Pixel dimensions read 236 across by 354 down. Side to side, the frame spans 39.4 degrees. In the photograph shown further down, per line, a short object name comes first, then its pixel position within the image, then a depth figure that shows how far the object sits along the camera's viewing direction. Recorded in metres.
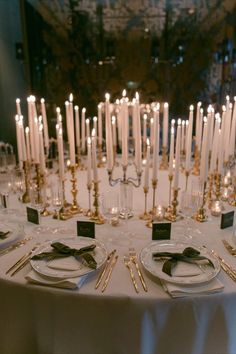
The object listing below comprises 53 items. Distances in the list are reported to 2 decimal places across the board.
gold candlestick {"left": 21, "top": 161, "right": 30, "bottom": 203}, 1.74
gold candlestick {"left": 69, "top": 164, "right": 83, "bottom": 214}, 1.67
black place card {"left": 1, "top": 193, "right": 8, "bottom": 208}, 1.63
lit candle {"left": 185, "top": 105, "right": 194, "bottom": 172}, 1.71
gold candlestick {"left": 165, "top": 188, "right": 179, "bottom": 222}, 1.54
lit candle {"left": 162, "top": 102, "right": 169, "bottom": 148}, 2.03
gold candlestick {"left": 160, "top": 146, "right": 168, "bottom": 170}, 2.38
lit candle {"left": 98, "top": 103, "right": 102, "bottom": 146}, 2.40
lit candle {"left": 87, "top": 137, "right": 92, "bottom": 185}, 1.53
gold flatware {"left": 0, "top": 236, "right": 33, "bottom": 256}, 1.29
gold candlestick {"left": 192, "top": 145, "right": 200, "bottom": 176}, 2.26
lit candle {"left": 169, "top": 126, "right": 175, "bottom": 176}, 1.61
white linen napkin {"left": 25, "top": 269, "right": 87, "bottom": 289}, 1.06
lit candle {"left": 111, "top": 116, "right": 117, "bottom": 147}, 2.26
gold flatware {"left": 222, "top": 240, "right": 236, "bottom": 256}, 1.27
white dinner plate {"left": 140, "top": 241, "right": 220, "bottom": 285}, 1.06
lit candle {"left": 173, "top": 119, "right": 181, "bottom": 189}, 1.50
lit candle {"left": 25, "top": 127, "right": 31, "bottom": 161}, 1.83
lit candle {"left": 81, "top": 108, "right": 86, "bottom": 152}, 2.37
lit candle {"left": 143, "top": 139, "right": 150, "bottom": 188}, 1.53
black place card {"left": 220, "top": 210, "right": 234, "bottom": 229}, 1.44
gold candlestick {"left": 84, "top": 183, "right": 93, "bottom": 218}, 1.60
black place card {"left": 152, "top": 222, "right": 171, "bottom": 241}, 1.33
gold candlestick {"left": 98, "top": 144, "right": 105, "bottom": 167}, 2.51
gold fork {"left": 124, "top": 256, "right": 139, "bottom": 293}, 1.07
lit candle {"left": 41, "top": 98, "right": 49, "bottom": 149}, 2.05
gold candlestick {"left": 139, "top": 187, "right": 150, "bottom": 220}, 1.56
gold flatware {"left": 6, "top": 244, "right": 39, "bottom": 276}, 1.17
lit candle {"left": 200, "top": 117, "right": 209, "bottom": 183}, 1.49
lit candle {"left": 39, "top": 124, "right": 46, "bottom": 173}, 1.67
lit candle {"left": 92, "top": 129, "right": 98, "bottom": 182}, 1.52
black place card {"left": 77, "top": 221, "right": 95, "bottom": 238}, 1.35
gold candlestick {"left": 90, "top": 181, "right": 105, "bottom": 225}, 1.54
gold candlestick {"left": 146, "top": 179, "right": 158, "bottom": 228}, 1.51
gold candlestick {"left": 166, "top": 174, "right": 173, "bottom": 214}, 1.64
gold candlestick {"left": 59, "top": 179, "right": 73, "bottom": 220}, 1.60
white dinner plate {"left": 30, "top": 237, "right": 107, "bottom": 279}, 1.09
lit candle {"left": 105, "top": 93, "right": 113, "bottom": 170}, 1.61
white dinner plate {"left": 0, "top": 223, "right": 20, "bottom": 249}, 1.31
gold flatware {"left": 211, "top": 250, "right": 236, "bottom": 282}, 1.12
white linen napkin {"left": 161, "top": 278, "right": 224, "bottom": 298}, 1.03
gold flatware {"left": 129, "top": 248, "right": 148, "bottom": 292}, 1.08
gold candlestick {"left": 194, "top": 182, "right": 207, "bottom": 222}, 1.55
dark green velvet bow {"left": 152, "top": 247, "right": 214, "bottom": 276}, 1.13
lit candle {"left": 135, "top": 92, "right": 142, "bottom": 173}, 1.60
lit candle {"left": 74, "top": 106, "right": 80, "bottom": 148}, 2.27
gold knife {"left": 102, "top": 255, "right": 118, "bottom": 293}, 1.07
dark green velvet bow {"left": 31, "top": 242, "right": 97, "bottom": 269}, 1.15
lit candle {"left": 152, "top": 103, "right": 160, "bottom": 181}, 1.49
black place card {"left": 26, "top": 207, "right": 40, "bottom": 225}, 1.50
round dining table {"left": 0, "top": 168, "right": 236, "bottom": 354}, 1.04
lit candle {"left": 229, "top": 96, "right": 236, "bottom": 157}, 1.91
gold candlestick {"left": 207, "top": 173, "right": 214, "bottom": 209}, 1.70
